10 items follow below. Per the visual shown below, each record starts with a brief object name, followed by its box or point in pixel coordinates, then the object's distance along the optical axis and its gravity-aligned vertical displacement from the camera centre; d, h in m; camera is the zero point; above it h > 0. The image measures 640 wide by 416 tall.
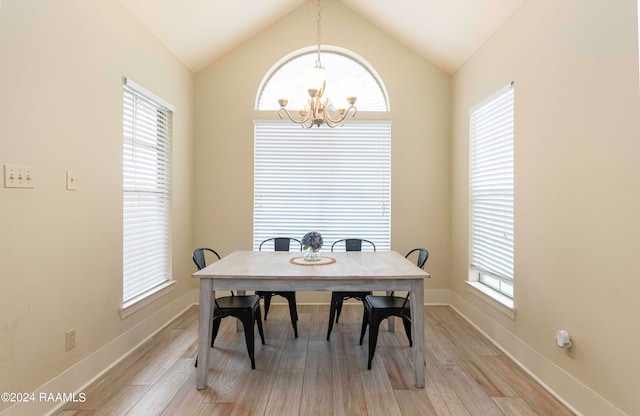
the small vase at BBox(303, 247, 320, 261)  2.91 -0.41
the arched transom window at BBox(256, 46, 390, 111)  4.32 +1.67
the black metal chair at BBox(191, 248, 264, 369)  2.58 -0.78
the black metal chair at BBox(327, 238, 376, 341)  3.13 -0.83
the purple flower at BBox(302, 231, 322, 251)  2.83 -0.28
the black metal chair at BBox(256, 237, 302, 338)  3.25 -0.86
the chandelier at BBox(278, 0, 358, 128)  2.64 +0.85
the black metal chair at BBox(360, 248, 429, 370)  2.58 -0.78
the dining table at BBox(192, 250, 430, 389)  2.33 -0.53
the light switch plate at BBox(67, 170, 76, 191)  2.21 +0.16
